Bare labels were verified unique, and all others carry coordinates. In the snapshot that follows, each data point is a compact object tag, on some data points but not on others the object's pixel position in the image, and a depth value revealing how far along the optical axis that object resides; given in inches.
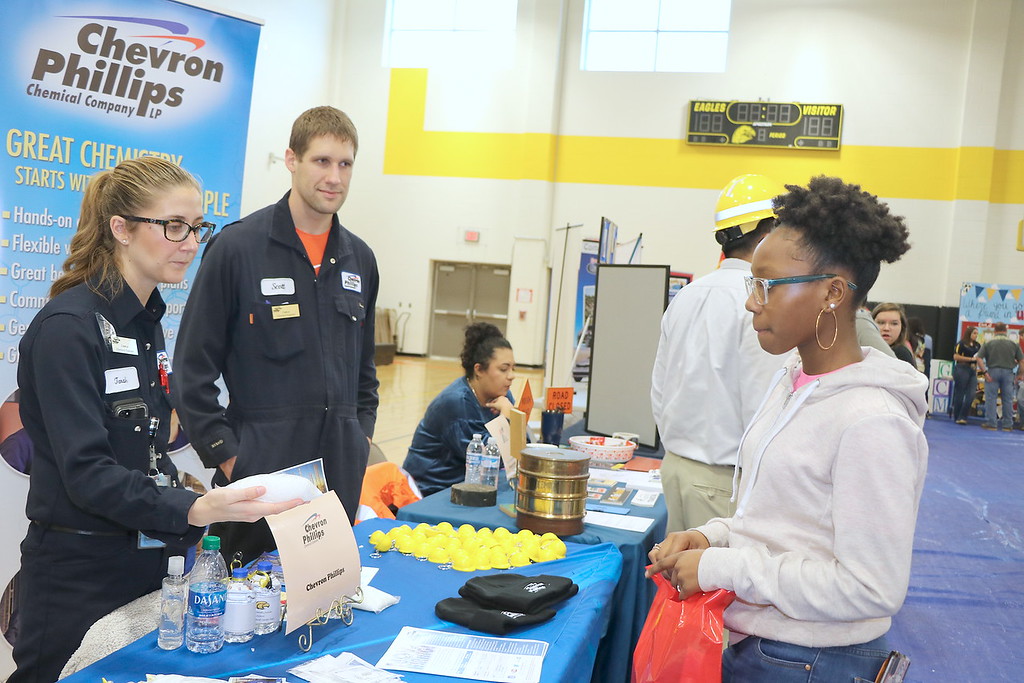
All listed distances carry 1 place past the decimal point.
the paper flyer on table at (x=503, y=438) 108.2
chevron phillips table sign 51.9
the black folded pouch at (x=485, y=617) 60.6
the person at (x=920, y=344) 419.2
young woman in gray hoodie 47.3
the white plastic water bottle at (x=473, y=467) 116.5
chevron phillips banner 112.9
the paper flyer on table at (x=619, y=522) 97.5
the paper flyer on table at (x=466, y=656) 53.5
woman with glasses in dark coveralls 56.4
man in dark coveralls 86.0
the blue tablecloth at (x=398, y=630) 50.9
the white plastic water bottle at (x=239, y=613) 54.0
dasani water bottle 52.1
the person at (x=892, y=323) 188.5
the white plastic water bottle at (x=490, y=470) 114.9
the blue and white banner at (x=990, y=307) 464.1
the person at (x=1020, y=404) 436.1
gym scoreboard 512.4
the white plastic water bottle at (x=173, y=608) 52.6
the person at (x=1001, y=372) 426.6
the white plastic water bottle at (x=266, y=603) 56.1
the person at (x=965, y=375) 451.5
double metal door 581.3
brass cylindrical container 88.5
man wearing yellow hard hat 97.5
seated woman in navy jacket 137.8
